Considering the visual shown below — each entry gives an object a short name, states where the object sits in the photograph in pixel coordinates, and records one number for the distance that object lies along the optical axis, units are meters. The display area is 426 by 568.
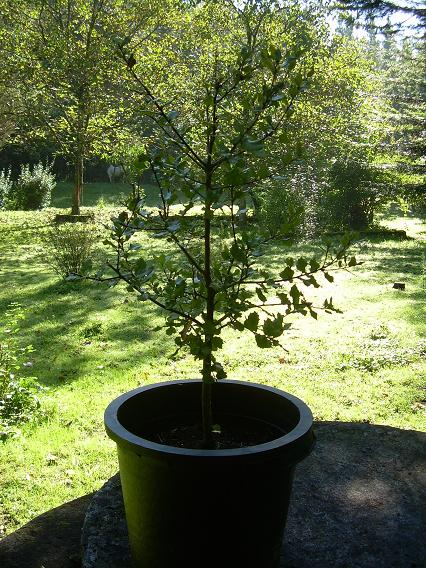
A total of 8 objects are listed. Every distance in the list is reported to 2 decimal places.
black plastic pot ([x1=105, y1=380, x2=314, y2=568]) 1.54
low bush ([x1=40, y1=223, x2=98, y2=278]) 7.62
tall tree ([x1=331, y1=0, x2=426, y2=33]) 5.87
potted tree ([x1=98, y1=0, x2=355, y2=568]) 1.58
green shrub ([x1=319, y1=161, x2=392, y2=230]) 14.42
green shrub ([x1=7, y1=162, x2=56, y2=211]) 18.89
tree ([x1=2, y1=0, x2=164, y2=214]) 13.39
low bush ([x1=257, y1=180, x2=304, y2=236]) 12.79
